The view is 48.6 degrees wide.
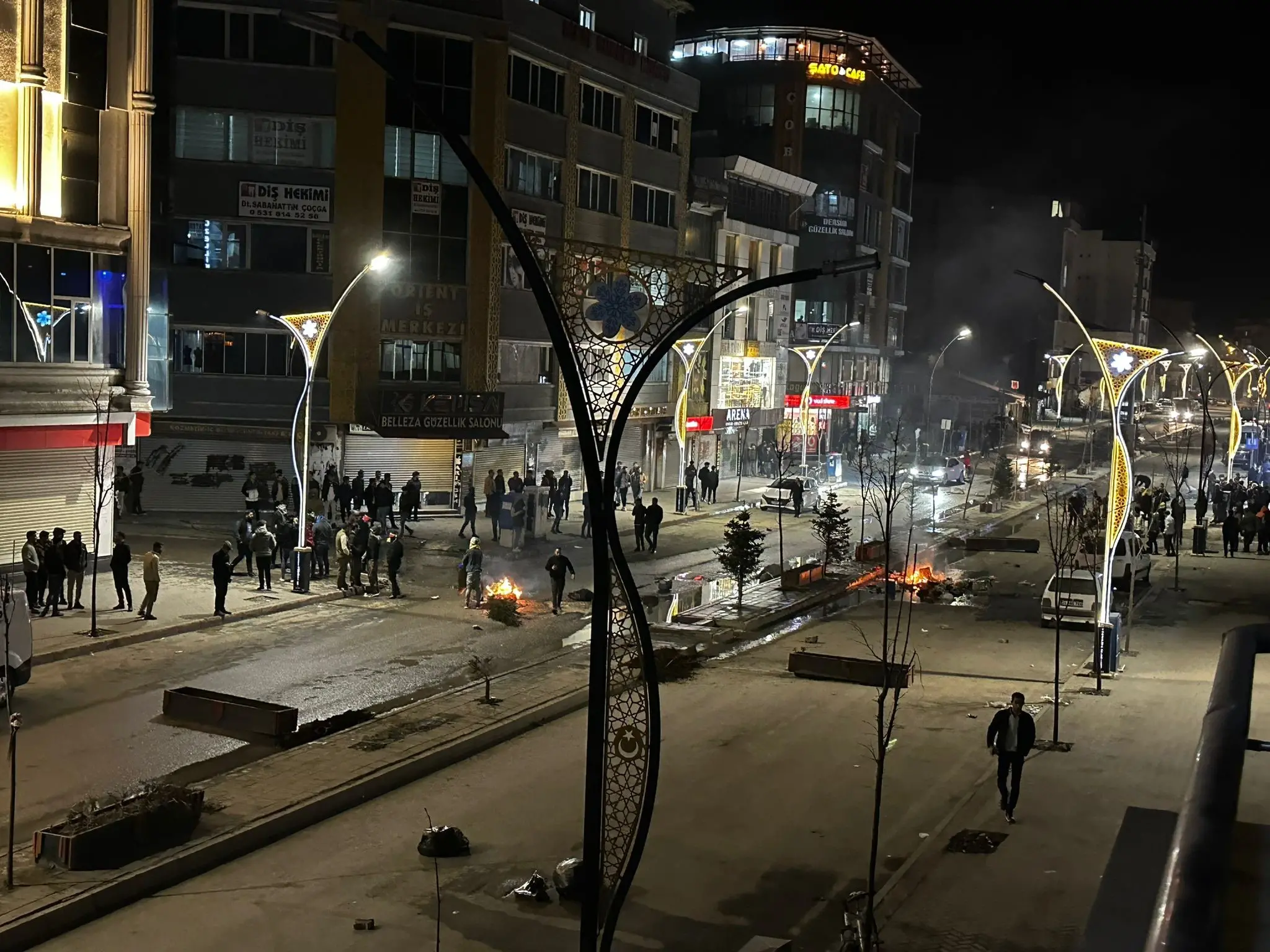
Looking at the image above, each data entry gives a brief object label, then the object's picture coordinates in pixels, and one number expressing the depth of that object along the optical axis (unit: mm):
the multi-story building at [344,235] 41656
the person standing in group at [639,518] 37875
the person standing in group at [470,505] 37312
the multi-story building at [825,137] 84812
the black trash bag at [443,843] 13641
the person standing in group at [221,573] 25625
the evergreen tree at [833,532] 33438
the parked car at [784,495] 49250
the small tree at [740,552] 28859
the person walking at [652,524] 37594
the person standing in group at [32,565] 24578
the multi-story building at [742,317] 59875
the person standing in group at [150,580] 24688
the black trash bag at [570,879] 12555
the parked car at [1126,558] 31920
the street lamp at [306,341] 28703
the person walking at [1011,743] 14875
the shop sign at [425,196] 43156
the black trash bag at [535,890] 12625
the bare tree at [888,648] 11406
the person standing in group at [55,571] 24609
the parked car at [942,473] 61938
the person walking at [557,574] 27766
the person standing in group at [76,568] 25125
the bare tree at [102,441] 27609
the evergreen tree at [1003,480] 54750
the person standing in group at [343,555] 29266
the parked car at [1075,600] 29000
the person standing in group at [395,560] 29188
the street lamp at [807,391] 58606
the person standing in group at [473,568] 28031
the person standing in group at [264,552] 28484
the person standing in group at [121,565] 25391
